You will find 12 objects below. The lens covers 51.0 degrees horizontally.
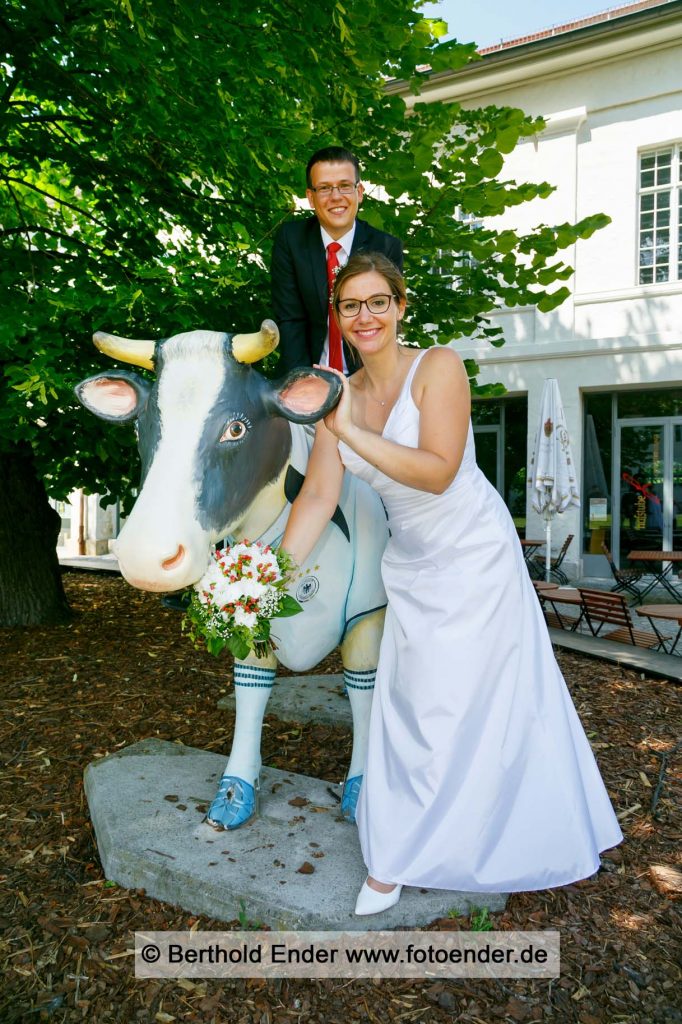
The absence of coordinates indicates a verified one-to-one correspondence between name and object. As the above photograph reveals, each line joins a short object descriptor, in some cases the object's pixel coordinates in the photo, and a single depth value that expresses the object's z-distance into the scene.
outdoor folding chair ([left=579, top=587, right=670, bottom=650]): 6.34
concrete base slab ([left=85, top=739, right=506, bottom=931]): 2.15
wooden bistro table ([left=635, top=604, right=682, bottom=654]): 5.98
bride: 2.14
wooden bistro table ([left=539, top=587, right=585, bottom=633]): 7.04
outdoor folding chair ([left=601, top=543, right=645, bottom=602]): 9.11
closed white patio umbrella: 8.91
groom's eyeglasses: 2.59
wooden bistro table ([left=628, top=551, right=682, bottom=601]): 9.01
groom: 2.59
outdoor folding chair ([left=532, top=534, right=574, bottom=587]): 10.11
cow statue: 1.97
